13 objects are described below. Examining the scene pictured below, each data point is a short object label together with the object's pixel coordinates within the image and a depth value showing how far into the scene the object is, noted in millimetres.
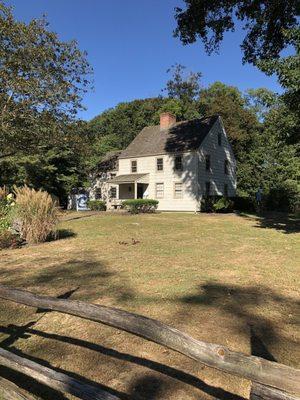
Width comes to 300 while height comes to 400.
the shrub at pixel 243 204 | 34219
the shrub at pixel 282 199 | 37844
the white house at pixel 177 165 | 33688
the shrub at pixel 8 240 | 12844
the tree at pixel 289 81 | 13781
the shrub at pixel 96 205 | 37281
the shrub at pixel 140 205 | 30922
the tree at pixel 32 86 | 22156
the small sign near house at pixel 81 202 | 38059
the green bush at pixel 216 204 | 30658
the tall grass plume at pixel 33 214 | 13023
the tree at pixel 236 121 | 45388
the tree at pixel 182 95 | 54022
